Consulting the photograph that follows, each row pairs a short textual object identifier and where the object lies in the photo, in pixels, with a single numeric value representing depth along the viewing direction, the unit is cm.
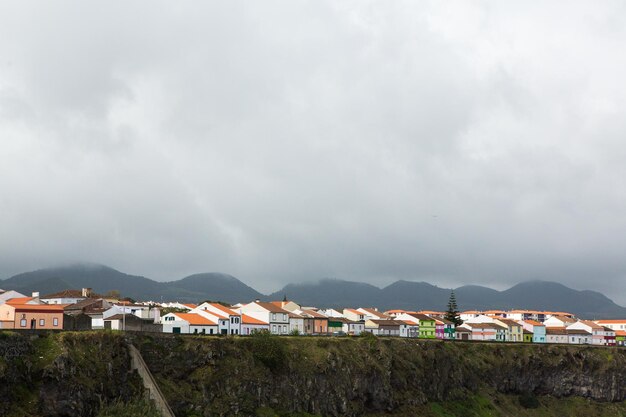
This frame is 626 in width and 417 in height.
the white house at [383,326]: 15050
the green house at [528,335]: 18771
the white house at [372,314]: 16238
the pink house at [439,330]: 16625
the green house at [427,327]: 16412
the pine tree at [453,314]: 17849
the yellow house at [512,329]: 18200
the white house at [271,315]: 12319
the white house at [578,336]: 19012
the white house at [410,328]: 15788
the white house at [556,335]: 19038
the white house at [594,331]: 19575
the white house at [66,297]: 11981
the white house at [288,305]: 14838
